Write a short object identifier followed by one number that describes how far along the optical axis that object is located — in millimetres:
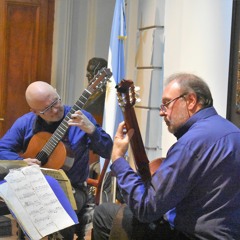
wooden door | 4770
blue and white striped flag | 3766
